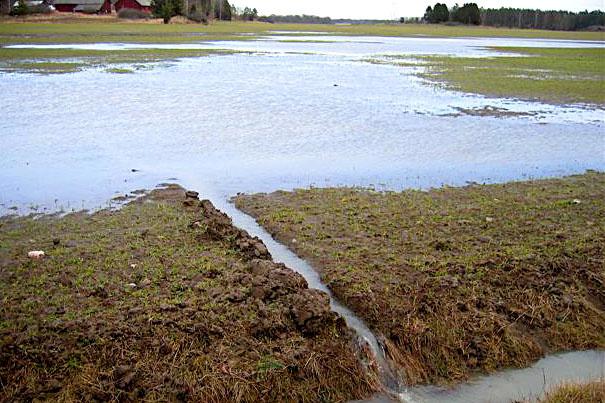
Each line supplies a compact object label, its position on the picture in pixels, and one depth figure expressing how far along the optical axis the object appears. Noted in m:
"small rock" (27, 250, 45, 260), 9.21
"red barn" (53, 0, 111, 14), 104.75
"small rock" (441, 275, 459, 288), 8.77
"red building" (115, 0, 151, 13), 105.94
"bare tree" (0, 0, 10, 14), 89.71
